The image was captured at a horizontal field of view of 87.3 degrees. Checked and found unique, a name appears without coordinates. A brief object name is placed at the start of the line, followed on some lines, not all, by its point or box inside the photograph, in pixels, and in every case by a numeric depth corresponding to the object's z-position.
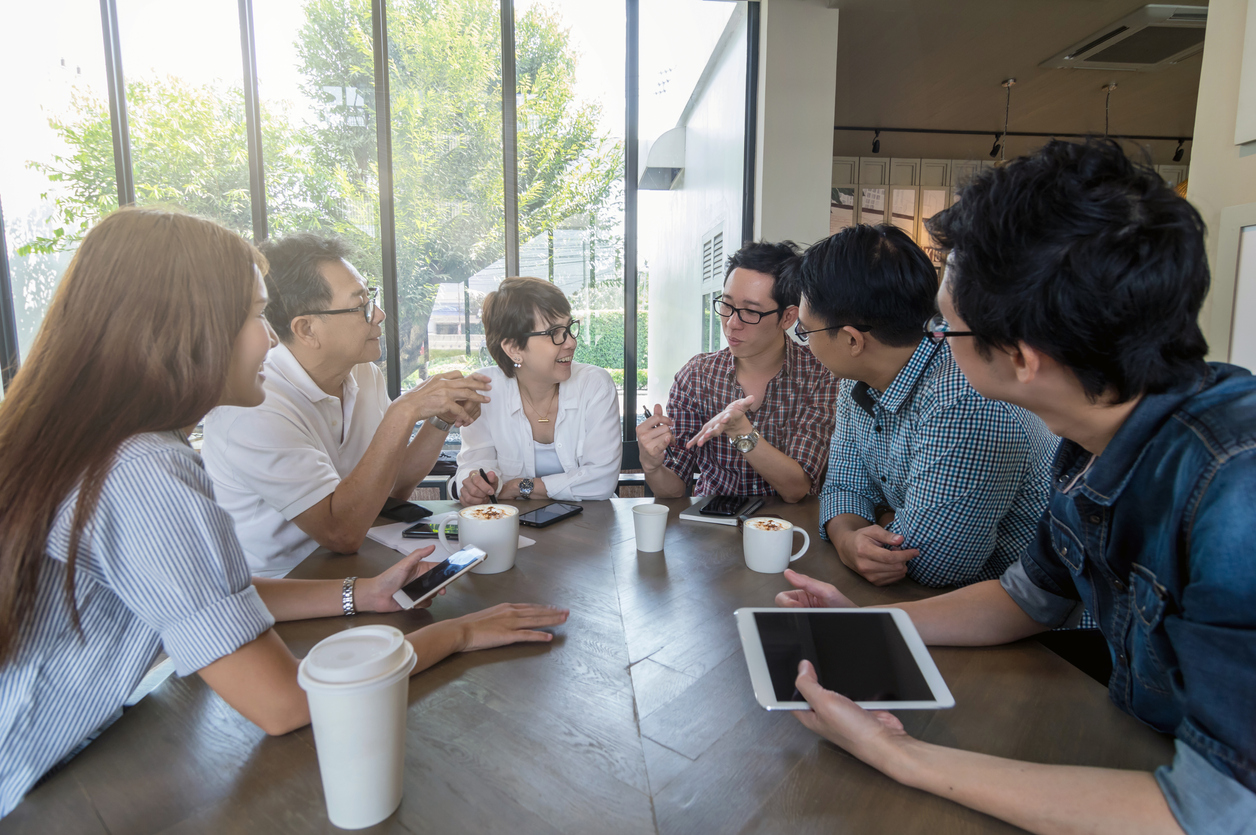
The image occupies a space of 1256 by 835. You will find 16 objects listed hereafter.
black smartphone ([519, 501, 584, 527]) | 1.75
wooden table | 0.70
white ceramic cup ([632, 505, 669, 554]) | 1.50
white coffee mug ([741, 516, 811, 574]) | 1.38
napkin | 1.49
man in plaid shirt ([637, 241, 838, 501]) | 2.38
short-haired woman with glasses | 2.37
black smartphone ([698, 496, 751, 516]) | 1.80
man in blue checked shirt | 1.36
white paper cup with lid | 0.64
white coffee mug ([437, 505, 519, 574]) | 1.37
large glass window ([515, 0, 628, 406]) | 4.27
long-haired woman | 0.75
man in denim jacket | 0.63
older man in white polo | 1.58
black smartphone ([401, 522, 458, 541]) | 1.60
